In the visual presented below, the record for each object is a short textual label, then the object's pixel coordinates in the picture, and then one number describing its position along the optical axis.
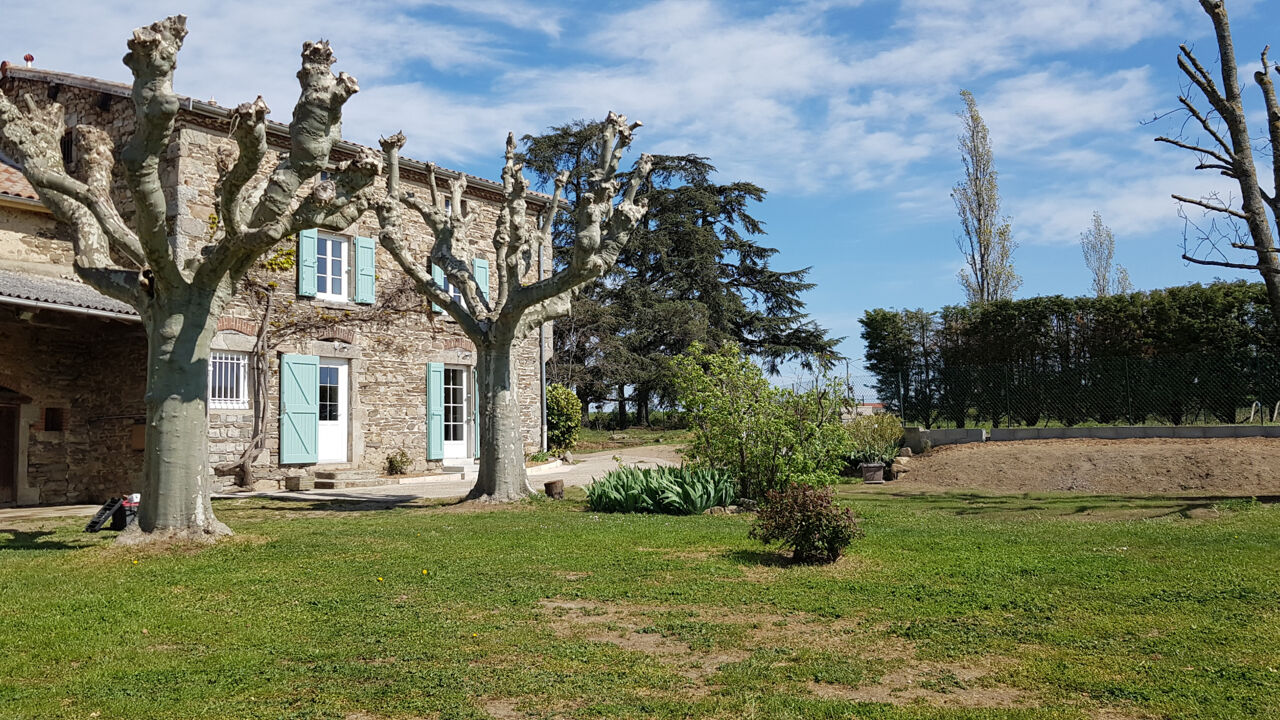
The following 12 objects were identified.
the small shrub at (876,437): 16.88
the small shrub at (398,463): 17.31
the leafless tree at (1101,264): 36.81
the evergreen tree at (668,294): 29.88
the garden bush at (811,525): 7.16
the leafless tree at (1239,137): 10.33
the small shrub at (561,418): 22.88
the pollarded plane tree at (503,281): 11.91
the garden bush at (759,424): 11.40
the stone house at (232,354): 13.88
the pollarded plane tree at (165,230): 7.68
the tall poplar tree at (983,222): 31.44
